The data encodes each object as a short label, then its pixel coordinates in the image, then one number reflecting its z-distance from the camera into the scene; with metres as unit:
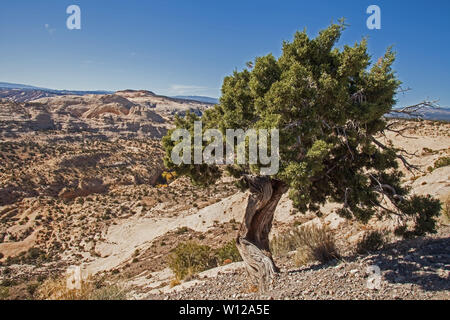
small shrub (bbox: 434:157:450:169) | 18.59
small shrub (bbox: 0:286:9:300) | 11.38
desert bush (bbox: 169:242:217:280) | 9.23
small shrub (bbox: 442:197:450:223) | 9.79
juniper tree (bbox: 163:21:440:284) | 5.83
